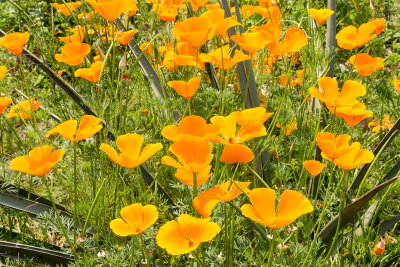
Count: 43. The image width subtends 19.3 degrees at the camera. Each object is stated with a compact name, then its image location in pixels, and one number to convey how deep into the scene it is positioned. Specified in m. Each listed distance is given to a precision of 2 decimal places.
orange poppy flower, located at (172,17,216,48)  1.22
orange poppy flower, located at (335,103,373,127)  1.19
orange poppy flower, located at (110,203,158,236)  1.08
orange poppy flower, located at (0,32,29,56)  1.24
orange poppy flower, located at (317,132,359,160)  1.12
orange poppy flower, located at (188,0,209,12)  1.42
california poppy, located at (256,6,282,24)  1.50
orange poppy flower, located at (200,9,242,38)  1.28
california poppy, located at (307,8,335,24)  1.35
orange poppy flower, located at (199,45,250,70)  1.27
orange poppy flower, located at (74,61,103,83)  1.28
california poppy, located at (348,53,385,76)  1.40
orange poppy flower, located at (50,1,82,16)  1.49
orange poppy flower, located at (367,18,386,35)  1.40
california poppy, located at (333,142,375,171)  1.12
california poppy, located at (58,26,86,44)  1.49
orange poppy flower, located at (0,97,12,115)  1.28
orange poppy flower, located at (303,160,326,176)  1.14
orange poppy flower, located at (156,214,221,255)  1.05
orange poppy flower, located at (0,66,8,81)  1.27
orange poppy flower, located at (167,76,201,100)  1.20
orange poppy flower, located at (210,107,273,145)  1.14
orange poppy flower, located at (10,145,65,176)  1.12
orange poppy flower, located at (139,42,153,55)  1.60
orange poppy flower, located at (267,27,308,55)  1.28
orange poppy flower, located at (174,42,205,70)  1.32
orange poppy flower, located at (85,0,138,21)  1.22
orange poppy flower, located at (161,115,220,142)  1.13
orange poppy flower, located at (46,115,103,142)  1.15
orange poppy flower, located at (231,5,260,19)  1.68
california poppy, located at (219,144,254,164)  1.11
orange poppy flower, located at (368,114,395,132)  1.48
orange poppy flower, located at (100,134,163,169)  1.10
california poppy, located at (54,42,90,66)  1.35
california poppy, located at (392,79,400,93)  1.45
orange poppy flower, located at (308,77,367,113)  1.20
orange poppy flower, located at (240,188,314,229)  1.05
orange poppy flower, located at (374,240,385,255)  1.21
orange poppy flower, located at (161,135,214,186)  1.10
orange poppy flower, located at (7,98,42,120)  1.34
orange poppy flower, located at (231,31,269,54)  1.26
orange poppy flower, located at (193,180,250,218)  1.08
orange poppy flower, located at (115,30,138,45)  1.33
